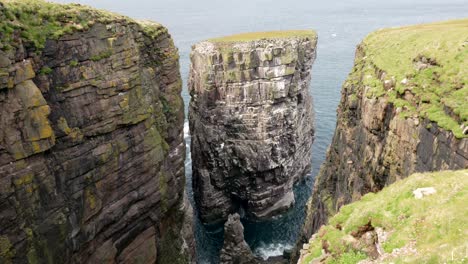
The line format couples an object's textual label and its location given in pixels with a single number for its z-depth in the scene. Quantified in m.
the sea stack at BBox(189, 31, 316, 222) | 64.00
